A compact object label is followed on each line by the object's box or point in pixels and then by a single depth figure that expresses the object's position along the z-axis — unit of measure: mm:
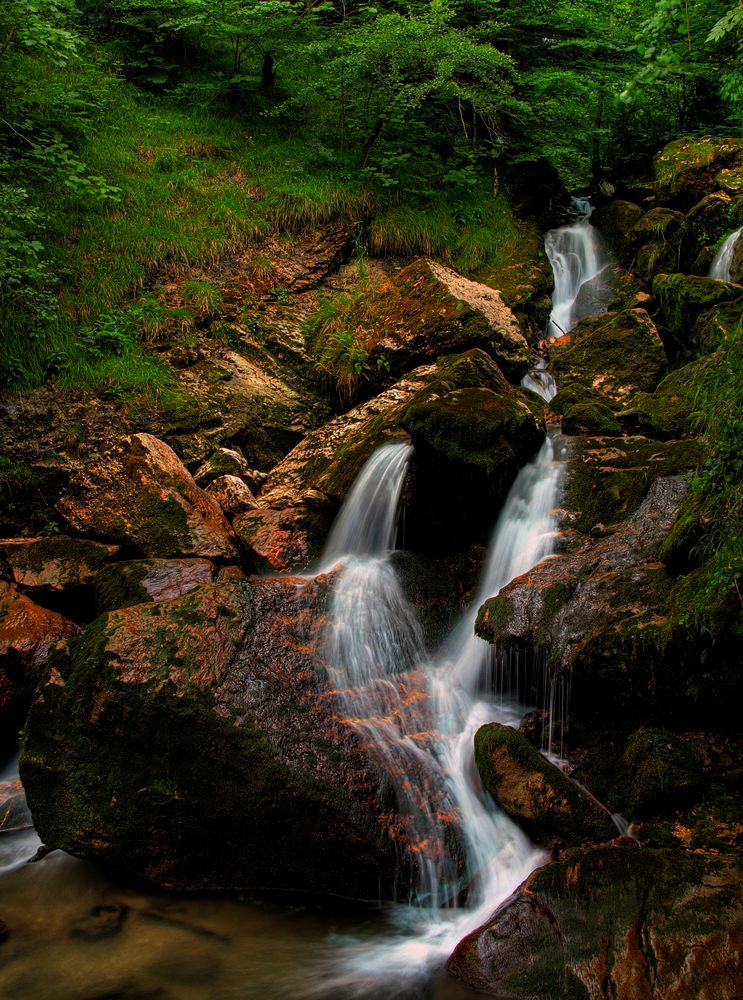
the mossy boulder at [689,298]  8422
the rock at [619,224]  11777
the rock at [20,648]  5293
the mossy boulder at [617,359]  8336
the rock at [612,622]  3912
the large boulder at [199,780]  3754
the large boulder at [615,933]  2576
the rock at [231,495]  7352
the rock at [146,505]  6402
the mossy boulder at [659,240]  10367
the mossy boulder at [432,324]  8281
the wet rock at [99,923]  3535
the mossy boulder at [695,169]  10719
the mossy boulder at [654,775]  3500
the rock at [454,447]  6113
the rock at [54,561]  6137
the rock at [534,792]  3627
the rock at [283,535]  6445
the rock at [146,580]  5566
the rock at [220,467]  7833
